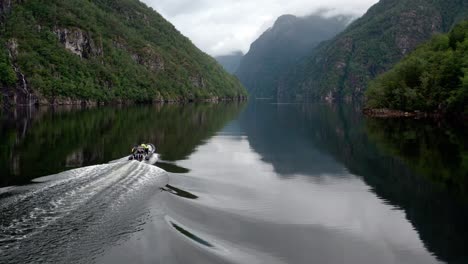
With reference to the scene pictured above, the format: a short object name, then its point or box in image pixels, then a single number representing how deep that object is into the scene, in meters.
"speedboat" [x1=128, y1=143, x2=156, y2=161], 31.90
